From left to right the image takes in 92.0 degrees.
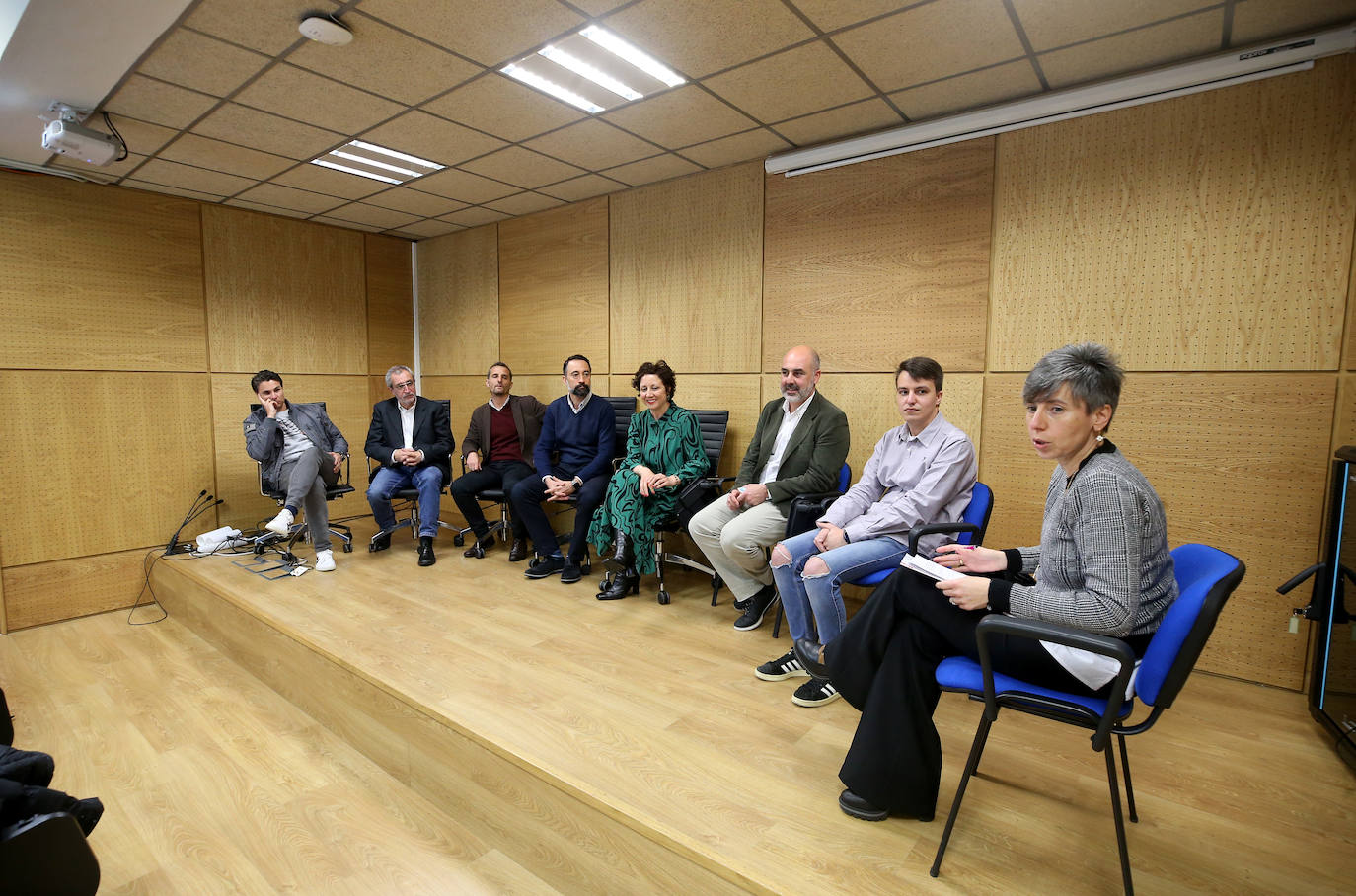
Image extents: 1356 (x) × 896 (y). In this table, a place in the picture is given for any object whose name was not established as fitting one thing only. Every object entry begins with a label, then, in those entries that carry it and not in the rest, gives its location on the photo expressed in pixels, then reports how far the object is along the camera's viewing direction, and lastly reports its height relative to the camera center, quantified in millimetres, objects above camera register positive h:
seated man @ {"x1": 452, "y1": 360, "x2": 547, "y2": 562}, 4441 -286
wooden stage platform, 1606 -1113
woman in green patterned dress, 3486 -427
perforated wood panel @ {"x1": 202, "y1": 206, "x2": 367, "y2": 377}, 4781 +774
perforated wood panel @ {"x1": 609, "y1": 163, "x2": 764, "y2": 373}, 3918 +792
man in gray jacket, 4105 -383
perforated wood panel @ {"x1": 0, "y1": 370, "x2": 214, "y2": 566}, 3980 -428
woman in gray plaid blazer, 1377 -450
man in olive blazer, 3055 -404
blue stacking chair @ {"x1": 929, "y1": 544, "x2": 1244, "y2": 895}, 1277 -547
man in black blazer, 4328 -380
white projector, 3086 +1203
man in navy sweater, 3877 -436
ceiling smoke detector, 2365 +1337
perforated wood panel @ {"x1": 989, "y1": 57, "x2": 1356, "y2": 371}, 2408 +694
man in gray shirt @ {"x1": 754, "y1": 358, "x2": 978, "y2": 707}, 2342 -446
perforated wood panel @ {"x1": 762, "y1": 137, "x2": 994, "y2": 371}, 3145 +721
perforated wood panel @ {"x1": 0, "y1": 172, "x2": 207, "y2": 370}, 3939 +736
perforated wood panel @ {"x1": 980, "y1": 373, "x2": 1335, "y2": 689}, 2482 -287
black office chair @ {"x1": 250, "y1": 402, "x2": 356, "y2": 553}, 4273 -700
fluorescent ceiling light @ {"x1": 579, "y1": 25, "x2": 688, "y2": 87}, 2520 +1387
